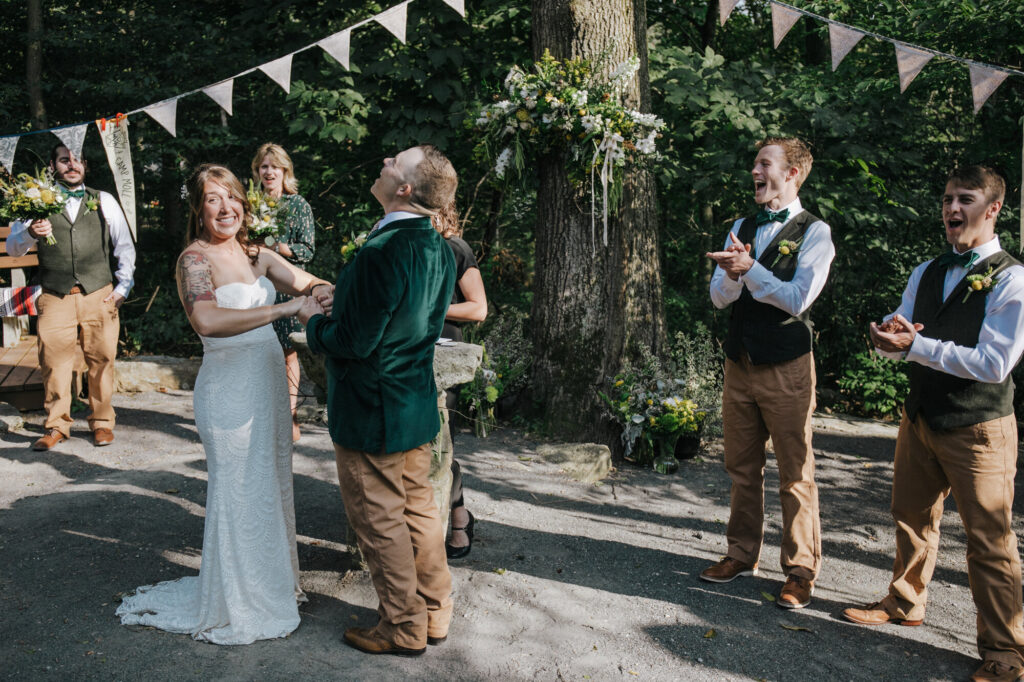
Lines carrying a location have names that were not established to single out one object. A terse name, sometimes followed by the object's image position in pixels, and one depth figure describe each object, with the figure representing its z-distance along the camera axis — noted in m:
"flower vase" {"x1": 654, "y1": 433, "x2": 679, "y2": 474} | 6.41
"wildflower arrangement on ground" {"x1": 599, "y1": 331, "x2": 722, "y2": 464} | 6.41
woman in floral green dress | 5.62
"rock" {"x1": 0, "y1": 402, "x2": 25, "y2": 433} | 6.61
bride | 3.37
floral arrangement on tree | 6.14
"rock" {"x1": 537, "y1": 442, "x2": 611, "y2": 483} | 6.11
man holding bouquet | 6.04
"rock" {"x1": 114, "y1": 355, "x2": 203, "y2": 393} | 8.30
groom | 3.05
